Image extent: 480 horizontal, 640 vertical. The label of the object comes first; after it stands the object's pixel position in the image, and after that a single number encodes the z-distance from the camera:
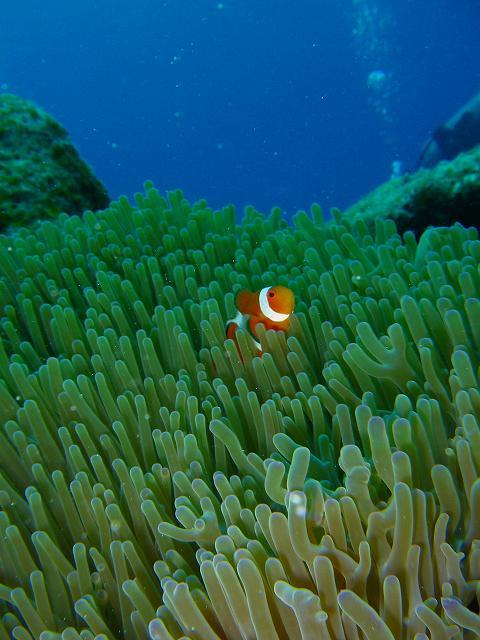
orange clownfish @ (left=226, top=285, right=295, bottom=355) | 0.49
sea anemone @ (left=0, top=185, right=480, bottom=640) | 0.31
